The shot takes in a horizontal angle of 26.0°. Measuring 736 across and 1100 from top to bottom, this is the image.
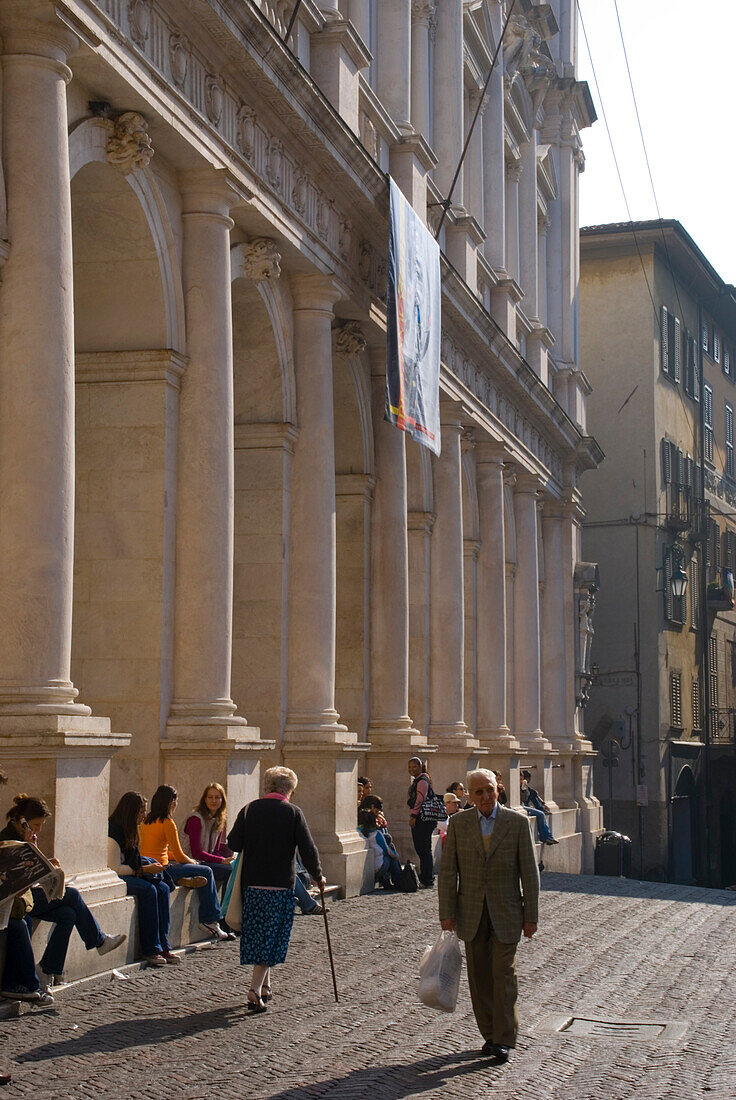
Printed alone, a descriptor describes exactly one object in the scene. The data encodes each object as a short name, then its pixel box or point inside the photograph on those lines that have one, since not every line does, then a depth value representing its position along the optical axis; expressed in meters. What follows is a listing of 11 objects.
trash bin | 35.03
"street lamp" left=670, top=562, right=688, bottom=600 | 42.78
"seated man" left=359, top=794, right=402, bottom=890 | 17.77
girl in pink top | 12.34
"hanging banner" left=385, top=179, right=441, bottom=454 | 17.58
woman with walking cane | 9.16
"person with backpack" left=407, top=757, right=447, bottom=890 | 18.25
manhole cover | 8.95
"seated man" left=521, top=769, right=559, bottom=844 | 26.70
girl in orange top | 11.69
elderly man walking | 8.13
